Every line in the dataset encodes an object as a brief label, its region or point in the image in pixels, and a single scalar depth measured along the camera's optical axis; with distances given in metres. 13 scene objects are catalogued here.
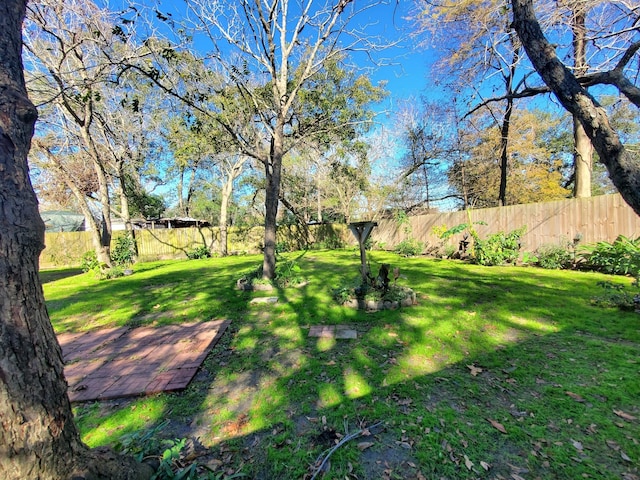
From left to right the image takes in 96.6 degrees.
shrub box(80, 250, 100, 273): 8.78
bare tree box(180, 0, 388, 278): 5.56
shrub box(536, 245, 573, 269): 6.65
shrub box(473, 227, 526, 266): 7.66
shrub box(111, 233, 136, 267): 10.82
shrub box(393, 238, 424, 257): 10.94
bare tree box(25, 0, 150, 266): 5.88
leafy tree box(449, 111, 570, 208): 15.84
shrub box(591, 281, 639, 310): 3.76
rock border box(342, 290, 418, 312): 4.37
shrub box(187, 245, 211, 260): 14.16
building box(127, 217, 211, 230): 17.07
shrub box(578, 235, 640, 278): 4.88
